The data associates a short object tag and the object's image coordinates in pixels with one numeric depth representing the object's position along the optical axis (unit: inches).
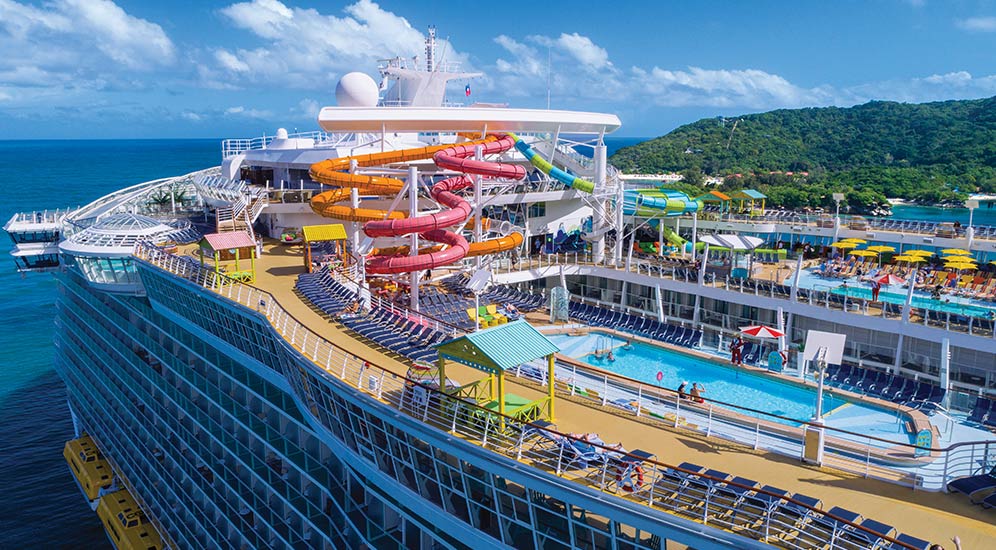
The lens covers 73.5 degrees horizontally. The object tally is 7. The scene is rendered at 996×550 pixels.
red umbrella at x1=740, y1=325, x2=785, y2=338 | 1037.8
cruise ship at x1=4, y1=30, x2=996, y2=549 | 486.0
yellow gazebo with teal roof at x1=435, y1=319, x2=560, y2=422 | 527.2
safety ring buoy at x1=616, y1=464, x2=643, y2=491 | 434.3
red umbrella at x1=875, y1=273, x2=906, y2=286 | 1302.9
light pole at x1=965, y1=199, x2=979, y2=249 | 1513.3
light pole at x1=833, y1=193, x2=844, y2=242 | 1692.3
